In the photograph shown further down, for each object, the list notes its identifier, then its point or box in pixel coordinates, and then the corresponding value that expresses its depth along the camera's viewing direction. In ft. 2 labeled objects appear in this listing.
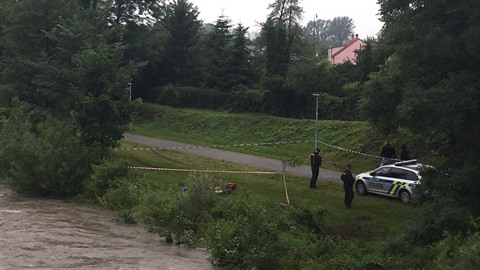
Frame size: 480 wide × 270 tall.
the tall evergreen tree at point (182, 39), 181.57
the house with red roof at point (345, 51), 304.30
